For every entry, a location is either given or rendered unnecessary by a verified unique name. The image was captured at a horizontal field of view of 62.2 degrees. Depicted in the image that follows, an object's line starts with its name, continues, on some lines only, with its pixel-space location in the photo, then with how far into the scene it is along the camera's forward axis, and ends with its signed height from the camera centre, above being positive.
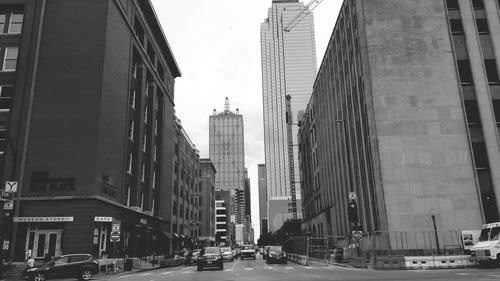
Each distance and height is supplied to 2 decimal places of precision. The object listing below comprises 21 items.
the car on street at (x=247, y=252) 55.59 -0.66
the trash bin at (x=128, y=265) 36.97 -1.26
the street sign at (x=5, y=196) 23.87 +3.25
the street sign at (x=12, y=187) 24.22 +3.80
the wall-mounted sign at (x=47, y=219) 31.81 +2.50
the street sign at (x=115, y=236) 30.17 +1.04
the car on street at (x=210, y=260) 29.50 -0.81
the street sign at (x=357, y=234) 27.70 +0.64
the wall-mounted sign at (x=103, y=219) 33.16 +2.57
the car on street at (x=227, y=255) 48.19 -0.84
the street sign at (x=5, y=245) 23.72 +0.50
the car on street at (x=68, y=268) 23.42 -0.91
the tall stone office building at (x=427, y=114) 33.94 +10.82
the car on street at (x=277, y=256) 38.41 -0.90
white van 23.45 -0.36
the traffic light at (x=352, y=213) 27.31 +1.99
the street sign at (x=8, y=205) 23.56 +2.70
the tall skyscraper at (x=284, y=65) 167.50 +75.13
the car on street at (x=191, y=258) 46.60 -1.02
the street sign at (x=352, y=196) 29.07 +3.28
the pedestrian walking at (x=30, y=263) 27.52 -0.63
